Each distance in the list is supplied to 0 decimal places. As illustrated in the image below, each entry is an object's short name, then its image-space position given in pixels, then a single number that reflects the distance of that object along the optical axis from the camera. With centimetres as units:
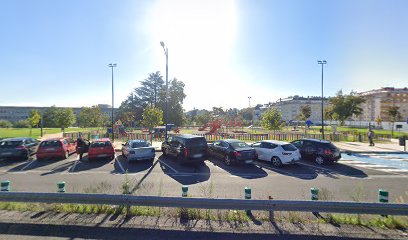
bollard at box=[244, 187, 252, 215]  573
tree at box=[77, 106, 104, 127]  3238
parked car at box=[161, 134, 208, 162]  1248
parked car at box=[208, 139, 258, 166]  1252
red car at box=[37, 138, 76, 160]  1385
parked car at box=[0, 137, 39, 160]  1359
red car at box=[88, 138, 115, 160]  1357
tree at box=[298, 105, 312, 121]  6525
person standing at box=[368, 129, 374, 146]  2217
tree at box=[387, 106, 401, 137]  3878
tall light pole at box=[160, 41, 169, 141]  1934
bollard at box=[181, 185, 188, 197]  556
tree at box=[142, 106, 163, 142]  2711
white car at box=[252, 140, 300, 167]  1259
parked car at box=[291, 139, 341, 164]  1345
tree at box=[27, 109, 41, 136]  3400
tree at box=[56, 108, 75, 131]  3106
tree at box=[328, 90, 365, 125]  4266
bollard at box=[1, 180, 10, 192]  577
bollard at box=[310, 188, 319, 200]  581
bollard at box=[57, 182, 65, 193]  598
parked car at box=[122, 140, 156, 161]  1323
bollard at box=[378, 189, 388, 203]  534
